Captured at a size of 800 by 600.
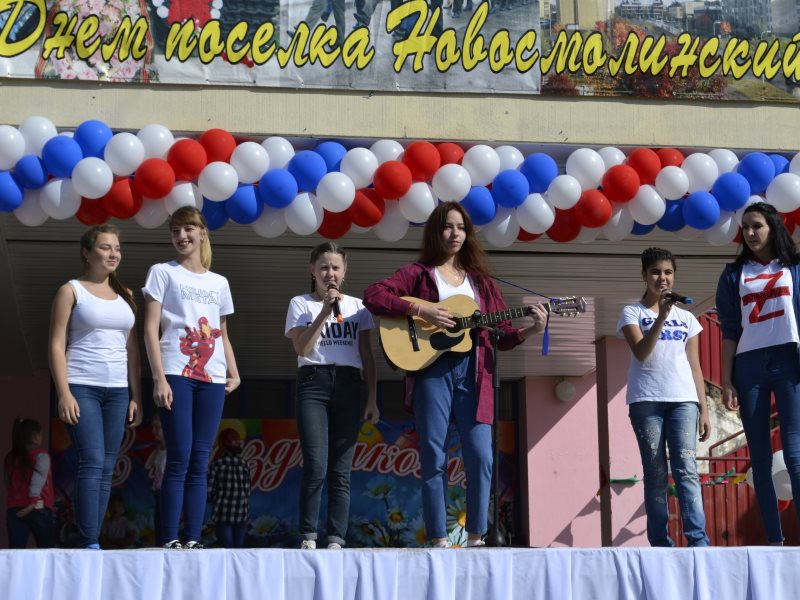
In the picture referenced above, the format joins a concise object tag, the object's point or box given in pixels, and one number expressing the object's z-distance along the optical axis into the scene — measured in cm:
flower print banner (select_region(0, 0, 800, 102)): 732
